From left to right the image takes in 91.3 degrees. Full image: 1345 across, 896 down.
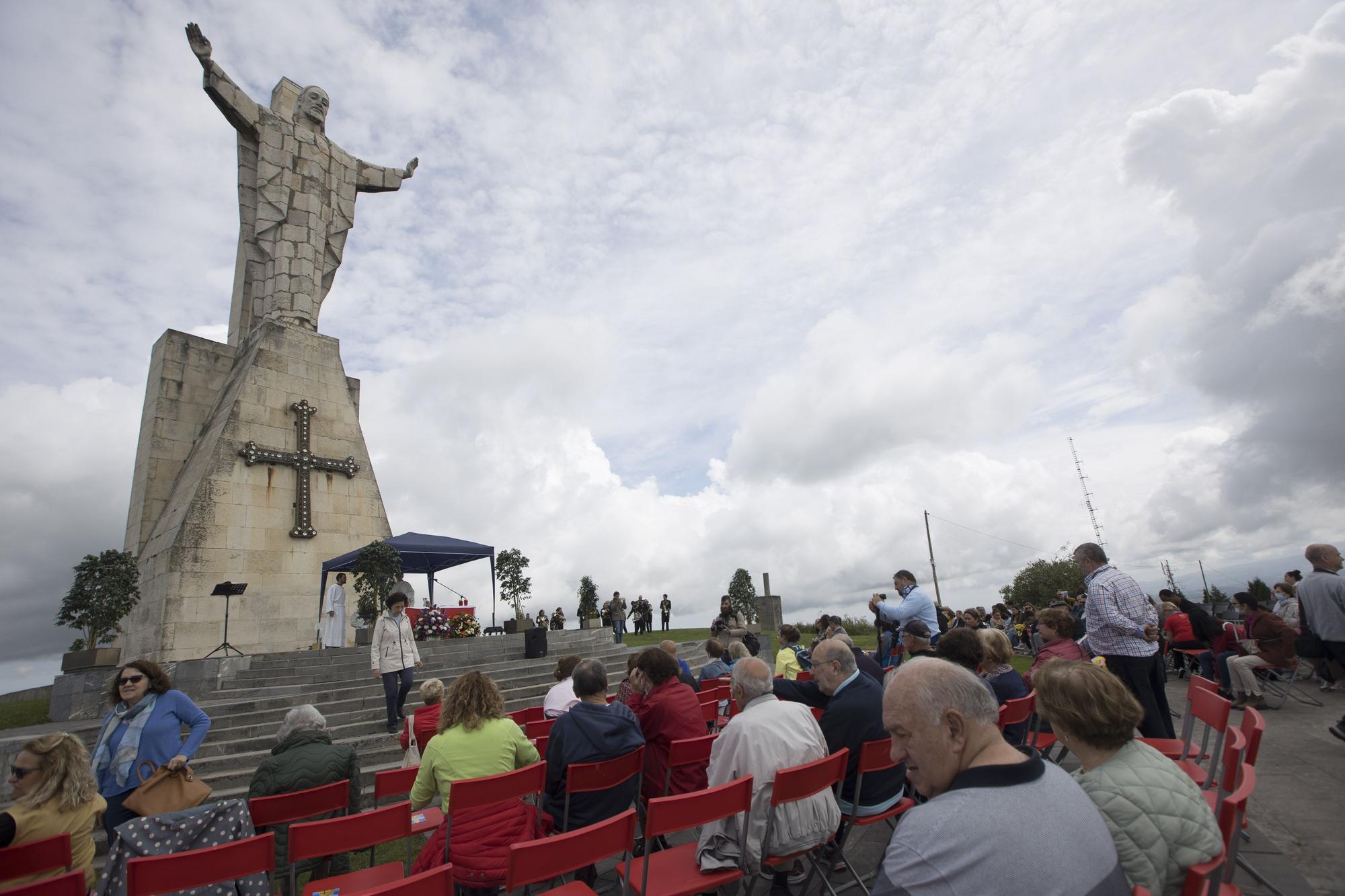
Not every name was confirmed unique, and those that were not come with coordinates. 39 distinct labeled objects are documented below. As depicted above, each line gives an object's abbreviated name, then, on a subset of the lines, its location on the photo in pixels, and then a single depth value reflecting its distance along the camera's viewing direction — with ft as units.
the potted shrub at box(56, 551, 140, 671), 32.89
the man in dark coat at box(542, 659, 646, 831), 12.06
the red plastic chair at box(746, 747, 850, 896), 9.76
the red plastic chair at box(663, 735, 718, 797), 13.53
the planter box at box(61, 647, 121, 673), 32.35
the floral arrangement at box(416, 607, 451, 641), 43.50
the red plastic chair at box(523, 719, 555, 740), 17.37
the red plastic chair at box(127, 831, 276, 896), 8.55
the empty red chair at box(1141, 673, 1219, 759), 12.26
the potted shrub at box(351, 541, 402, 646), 43.27
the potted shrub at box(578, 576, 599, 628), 76.89
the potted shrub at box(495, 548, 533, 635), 68.28
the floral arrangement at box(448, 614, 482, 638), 43.52
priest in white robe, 41.55
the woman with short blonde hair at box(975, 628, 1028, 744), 15.79
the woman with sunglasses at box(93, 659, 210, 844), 13.58
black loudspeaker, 38.86
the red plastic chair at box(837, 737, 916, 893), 11.72
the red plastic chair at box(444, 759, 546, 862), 10.40
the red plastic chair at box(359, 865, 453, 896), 7.21
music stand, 34.96
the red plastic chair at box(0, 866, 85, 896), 8.05
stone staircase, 24.04
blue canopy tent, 45.68
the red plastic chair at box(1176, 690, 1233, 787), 10.40
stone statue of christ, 52.70
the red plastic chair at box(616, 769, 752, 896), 9.09
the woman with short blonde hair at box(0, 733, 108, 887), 10.39
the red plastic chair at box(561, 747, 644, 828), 11.46
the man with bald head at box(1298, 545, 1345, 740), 19.71
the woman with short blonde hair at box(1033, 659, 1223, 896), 6.35
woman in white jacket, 25.00
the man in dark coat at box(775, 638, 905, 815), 12.15
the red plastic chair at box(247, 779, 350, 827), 11.74
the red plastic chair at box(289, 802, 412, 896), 9.89
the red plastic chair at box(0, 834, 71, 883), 9.41
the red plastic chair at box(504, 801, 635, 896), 8.30
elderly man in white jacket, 10.19
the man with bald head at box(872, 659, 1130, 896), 4.66
